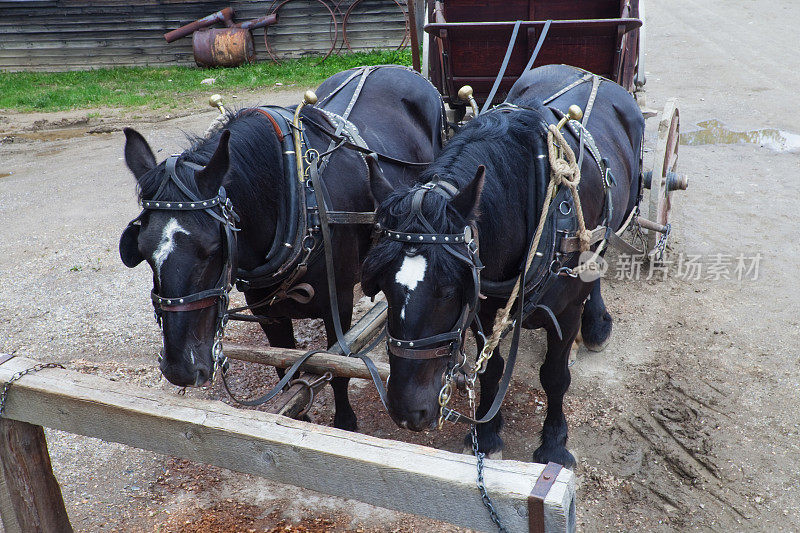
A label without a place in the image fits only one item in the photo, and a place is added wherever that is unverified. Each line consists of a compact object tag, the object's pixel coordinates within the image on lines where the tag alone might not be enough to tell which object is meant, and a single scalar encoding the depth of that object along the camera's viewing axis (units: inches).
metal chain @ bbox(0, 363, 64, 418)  82.5
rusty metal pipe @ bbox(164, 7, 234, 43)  510.3
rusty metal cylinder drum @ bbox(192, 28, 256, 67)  498.9
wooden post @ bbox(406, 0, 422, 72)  195.6
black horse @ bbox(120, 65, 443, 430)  82.4
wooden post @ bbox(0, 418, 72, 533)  87.4
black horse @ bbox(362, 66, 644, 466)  75.1
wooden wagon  164.7
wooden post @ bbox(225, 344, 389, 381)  104.3
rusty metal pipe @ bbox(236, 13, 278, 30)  506.3
